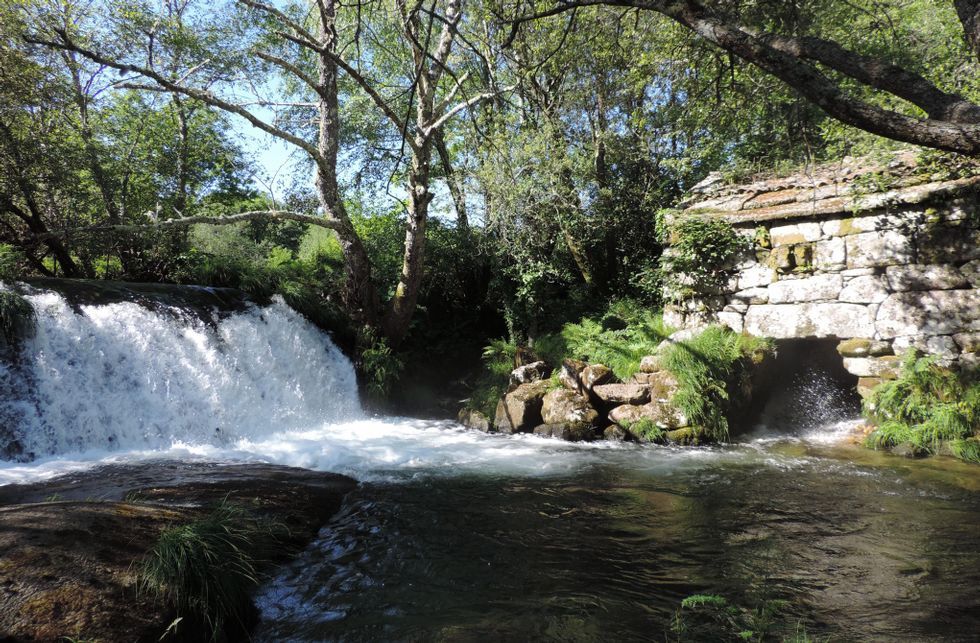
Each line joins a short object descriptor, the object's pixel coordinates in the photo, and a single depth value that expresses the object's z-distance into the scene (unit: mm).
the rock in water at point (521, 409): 8531
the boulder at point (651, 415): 7438
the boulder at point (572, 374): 8539
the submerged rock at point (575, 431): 7832
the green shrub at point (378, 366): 10164
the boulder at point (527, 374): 9305
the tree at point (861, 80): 2883
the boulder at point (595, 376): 8484
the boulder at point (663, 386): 7688
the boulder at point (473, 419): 9117
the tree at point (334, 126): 8867
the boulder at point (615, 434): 7633
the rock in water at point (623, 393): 7887
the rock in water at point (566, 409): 7984
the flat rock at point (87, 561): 2258
